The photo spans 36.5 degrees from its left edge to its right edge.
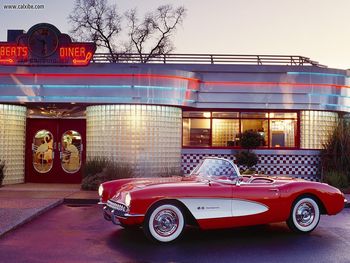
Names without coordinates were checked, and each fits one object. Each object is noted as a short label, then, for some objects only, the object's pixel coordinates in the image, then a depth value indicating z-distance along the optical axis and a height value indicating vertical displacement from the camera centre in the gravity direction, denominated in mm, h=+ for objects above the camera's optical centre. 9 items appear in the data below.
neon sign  16406 +2851
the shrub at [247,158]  16969 -445
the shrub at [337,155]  16286 -306
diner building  16391 +1152
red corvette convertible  7805 -888
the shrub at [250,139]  17109 +171
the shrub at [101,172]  15125 -842
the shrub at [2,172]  16047 -931
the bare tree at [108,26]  43094 +9572
